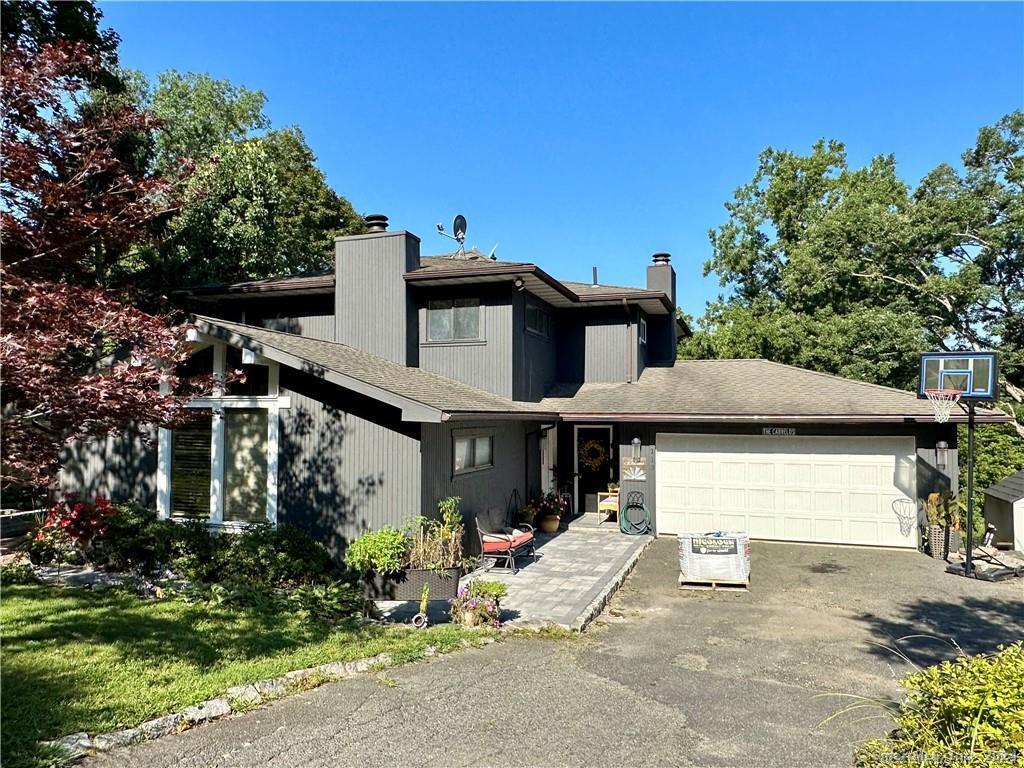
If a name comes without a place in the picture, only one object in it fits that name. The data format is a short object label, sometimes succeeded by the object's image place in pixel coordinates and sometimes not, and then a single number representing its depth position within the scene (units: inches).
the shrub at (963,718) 126.6
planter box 322.3
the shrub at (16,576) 350.3
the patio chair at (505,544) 421.7
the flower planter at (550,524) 558.9
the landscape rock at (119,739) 179.5
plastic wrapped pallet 392.5
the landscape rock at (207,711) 198.5
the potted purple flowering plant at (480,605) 306.5
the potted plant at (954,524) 475.8
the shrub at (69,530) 379.1
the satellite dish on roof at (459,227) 689.0
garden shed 502.6
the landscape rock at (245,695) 212.4
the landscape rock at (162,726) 188.5
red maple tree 225.1
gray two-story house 391.2
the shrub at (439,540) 335.9
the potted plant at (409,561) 323.9
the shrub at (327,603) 313.7
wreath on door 644.7
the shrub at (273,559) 357.1
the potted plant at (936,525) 475.5
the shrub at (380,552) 332.2
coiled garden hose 554.9
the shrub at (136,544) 381.4
